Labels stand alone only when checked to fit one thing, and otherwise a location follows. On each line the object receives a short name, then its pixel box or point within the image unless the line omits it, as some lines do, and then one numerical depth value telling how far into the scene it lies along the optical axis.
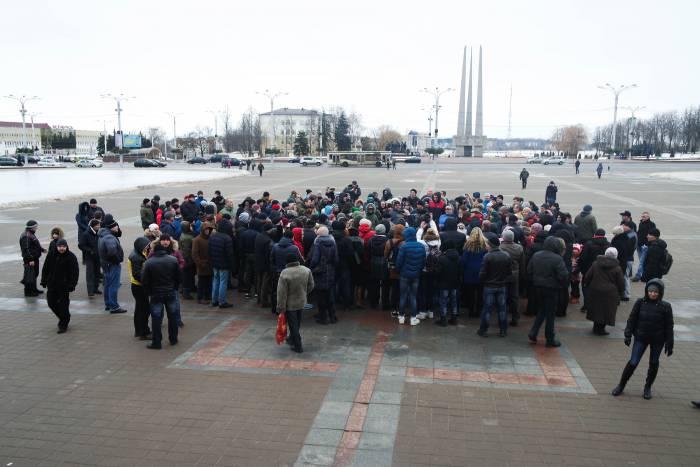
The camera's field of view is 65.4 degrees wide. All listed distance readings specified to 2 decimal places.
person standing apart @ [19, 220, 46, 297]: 10.50
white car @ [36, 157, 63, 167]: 73.66
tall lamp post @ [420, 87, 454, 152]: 78.06
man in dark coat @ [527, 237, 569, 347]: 7.98
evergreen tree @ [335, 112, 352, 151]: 102.06
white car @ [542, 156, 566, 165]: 83.15
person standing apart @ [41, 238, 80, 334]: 8.55
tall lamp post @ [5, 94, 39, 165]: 88.71
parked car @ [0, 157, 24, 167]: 69.62
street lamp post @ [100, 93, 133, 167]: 72.50
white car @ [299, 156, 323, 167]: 79.33
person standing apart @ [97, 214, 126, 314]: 9.43
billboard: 105.69
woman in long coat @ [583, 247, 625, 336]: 8.43
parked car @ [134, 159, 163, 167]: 72.94
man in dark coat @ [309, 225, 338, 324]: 8.90
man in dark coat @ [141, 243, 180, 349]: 7.82
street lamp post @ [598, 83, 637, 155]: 78.45
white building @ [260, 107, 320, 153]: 142.00
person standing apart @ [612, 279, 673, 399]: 6.20
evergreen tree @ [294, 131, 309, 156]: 104.12
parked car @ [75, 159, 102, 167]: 72.69
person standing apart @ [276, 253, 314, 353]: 7.75
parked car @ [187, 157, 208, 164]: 87.75
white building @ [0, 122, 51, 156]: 147.95
